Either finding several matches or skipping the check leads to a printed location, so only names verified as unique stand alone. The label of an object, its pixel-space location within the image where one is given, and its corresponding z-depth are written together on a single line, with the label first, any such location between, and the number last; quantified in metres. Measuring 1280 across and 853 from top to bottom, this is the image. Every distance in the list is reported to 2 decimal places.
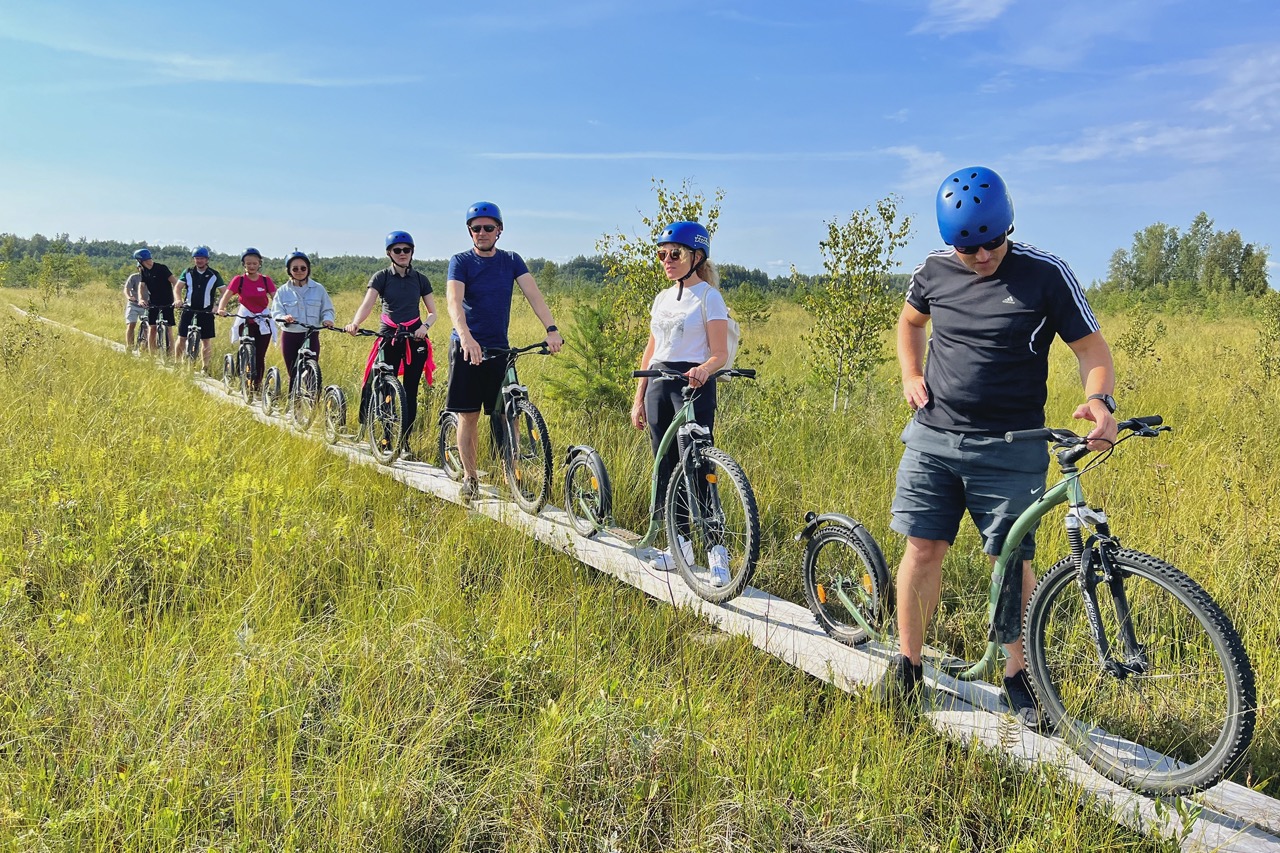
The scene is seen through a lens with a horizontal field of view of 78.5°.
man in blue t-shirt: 5.58
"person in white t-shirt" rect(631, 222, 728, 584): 4.41
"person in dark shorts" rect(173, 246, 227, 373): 12.84
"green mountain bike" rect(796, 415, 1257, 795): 2.43
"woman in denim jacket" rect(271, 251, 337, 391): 9.27
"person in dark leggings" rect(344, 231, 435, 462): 7.23
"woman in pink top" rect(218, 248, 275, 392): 10.53
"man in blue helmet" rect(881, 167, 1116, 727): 2.75
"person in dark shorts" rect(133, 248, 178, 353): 13.89
